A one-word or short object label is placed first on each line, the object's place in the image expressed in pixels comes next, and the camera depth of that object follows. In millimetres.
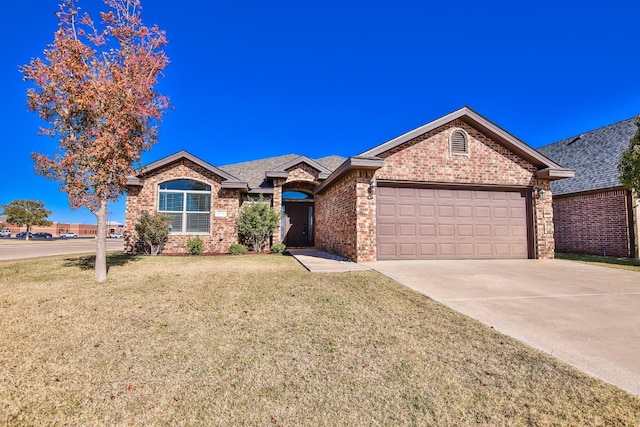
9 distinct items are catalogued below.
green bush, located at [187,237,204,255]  12805
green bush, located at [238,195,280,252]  13562
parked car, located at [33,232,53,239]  48466
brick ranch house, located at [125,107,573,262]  9758
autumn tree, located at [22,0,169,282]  6629
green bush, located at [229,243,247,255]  13094
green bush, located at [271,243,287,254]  13742
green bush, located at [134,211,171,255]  12227
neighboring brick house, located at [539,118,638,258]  12273
